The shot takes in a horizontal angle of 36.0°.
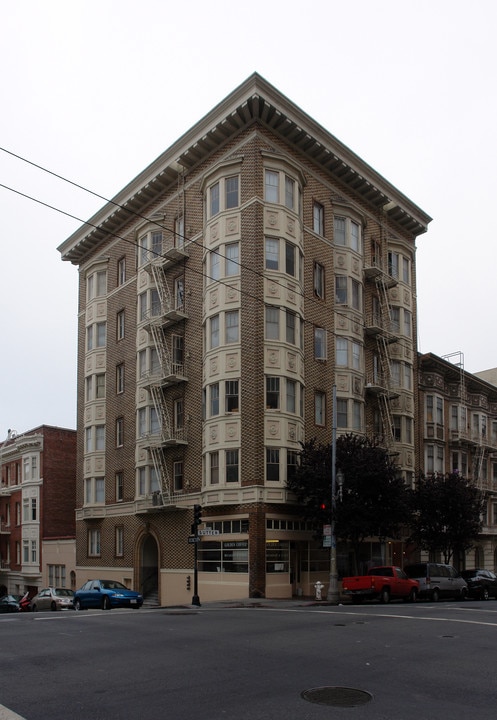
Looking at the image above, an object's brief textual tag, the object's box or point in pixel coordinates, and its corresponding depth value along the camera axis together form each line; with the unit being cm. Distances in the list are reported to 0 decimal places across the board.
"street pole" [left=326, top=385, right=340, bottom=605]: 3020
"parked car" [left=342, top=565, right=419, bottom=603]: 2969
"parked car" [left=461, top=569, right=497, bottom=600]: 3569
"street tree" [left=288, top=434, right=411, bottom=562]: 3328
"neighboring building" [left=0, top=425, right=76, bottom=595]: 5406
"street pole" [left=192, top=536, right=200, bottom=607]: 3034
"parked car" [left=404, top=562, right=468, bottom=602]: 3231
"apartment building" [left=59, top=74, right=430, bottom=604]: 3484
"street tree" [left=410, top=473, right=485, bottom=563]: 4191
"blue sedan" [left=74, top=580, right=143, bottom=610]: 2877
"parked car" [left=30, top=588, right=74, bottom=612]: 3406
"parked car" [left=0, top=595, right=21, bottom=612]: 4000
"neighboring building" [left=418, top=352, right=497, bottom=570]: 4891
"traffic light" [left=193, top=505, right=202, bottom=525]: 3080
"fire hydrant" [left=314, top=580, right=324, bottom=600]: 3152
